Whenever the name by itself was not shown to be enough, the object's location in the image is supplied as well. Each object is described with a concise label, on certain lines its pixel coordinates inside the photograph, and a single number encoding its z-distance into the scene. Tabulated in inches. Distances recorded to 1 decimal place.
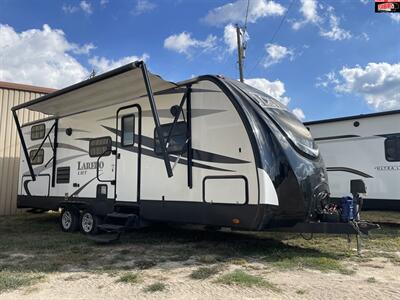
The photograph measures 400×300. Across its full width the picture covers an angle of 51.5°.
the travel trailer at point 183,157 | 250.8
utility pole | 682.3
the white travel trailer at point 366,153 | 386.3
